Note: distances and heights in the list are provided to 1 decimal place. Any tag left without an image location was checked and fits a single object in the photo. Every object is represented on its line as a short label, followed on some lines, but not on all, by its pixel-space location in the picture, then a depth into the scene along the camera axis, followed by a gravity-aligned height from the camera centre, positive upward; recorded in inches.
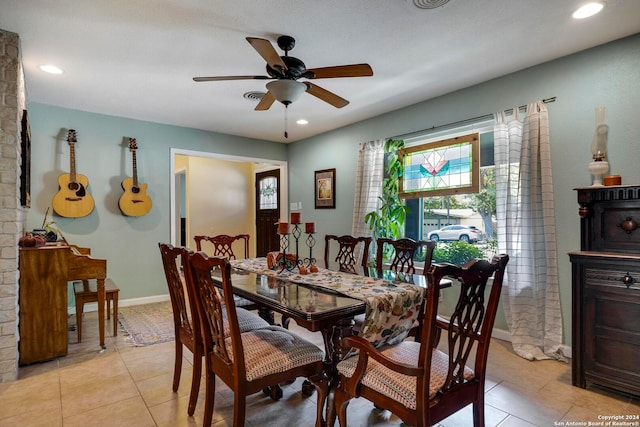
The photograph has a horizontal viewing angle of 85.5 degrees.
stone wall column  94.3 +6.0
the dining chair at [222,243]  135.9 -9.8
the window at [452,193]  137.5 +9.1
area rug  127.4 -43.6
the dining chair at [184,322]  75.7 -25.6
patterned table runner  68.0 -17.5
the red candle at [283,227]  94.0 -2.9
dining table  64.4 -16.9
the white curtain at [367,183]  169.2 +16.4
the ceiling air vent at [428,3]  81.3 +50.2
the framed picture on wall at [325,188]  199.5 +16.4
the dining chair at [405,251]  110.7 -12.1
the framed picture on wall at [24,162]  108.2 +19.6
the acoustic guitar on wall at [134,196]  171.0 +11.5
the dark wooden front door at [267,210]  249.9 +5.4
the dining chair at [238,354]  61.4 -26.7
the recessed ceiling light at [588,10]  82.7 +49.6
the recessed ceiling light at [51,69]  115.4 +51.3
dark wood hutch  82.9 -20.0
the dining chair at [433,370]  50.5 -26.6
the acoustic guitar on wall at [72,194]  154.9 +11.9
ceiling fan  85.7 +37.1
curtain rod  114.8 +36.7
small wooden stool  124.0 -28.4
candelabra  95.0 -13.6
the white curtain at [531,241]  111.5 -9.2
